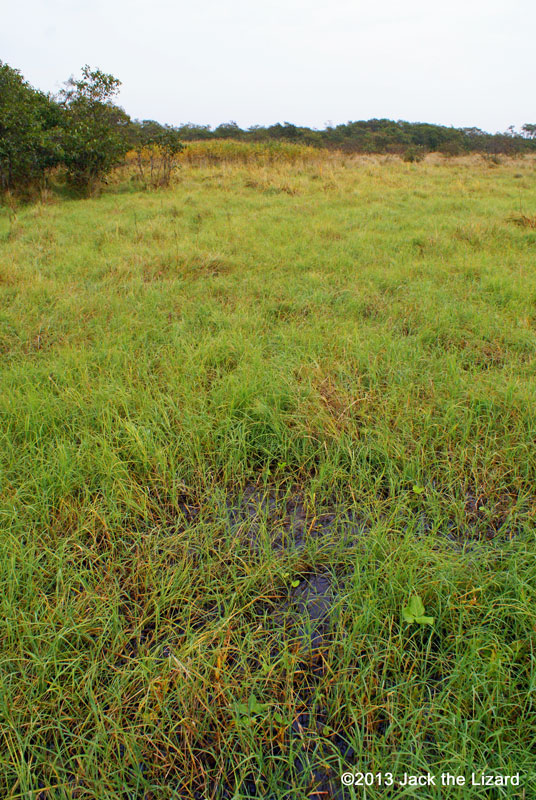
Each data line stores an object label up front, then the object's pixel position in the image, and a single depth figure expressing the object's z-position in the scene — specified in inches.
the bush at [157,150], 452.4
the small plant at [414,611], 55.0
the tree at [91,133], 391.2
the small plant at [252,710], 47.3
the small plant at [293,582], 63.9
